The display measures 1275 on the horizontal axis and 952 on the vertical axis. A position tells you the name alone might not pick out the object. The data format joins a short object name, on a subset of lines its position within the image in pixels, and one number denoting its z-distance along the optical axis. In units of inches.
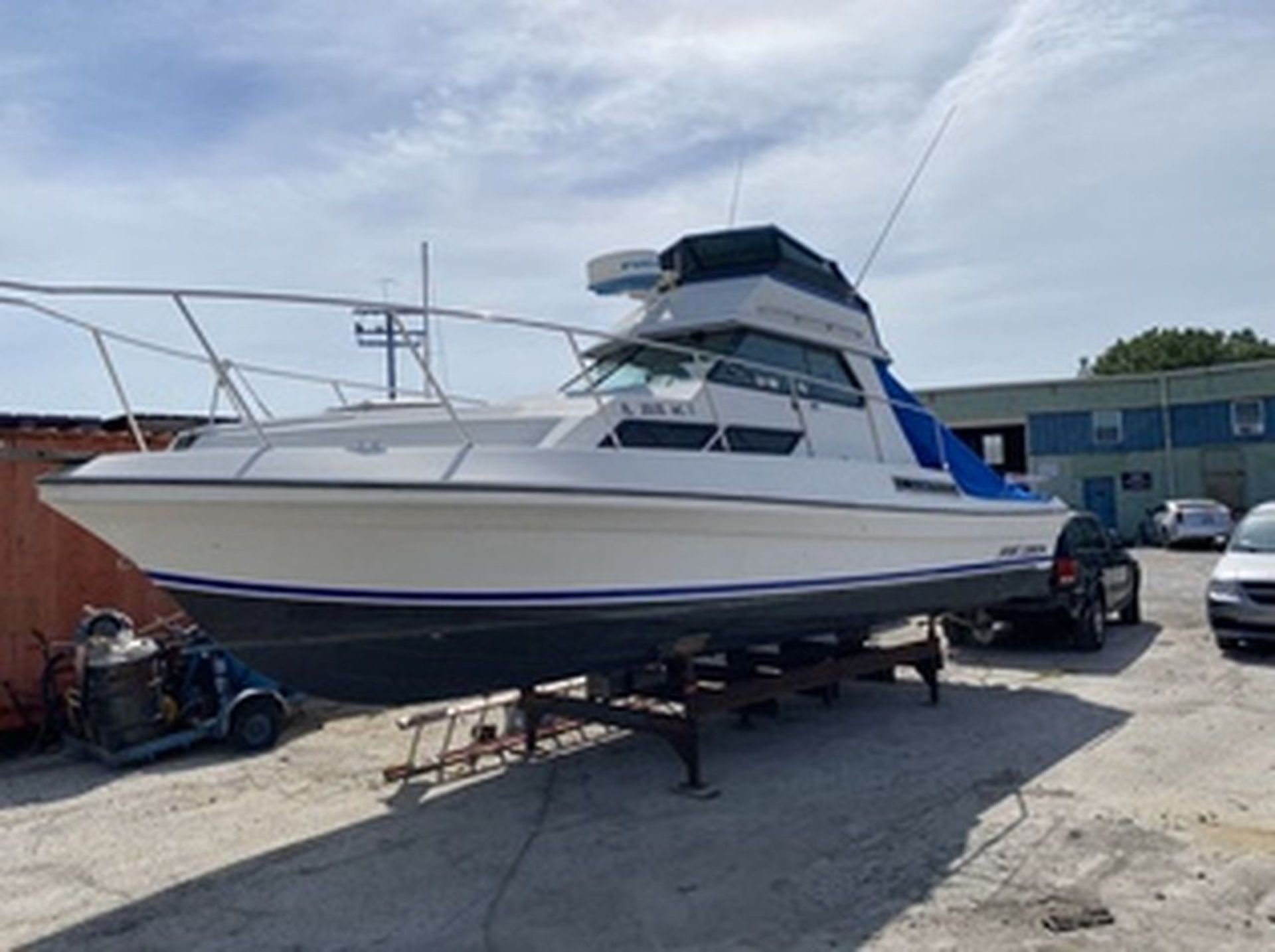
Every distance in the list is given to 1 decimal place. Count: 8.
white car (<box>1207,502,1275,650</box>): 350.3
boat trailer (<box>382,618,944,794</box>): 221.6
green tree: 1660.9
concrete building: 994.1
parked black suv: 375.6
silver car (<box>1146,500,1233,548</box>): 868.0
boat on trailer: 170.7
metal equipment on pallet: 259.0
